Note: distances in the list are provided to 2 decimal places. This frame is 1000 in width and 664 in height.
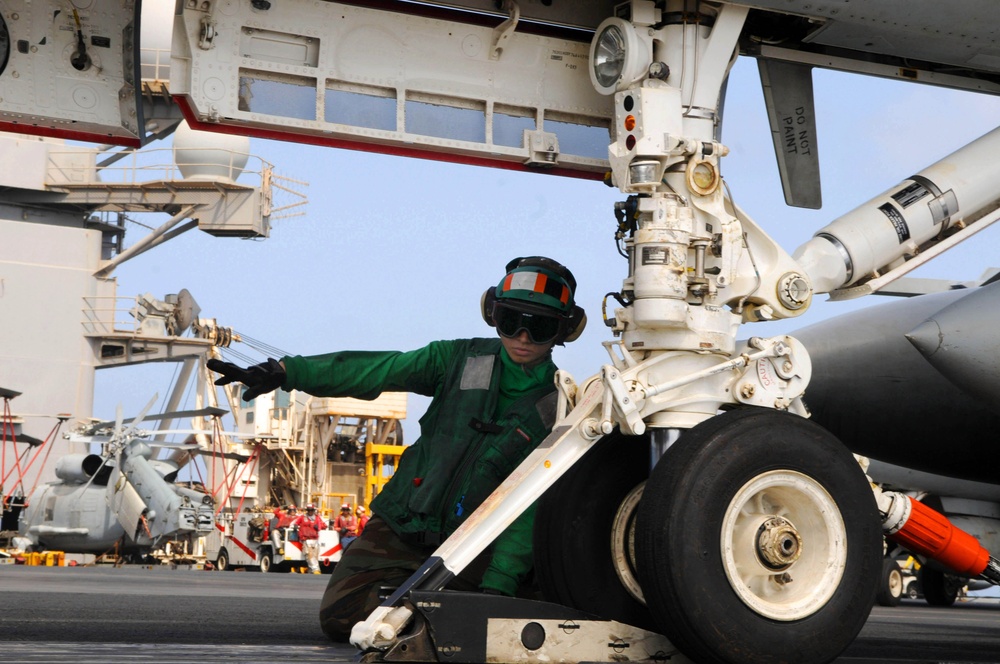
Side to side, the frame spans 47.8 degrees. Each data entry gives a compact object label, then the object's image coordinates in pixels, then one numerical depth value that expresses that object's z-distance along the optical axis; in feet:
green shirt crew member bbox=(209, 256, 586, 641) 15.74
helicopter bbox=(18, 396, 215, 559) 91.45
